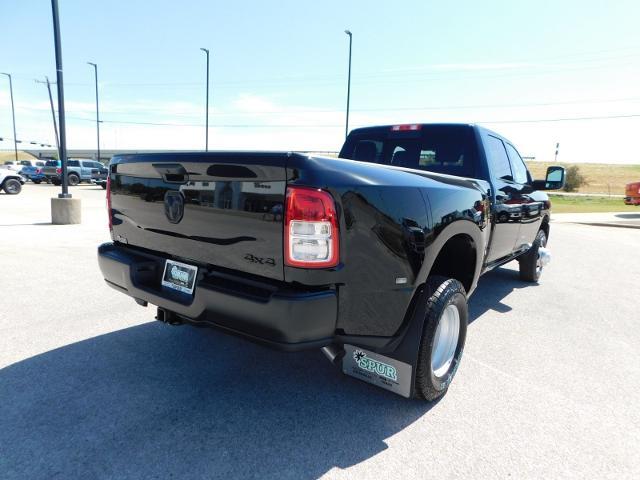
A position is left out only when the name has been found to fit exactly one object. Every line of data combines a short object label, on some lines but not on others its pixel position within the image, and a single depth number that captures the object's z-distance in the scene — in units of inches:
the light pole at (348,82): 917.2
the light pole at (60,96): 347.9
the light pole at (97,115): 1347.6
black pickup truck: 77.7
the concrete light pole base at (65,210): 372.8
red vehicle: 739.8
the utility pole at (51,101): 1413.6
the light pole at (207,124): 1097.4
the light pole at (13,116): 1958.7
